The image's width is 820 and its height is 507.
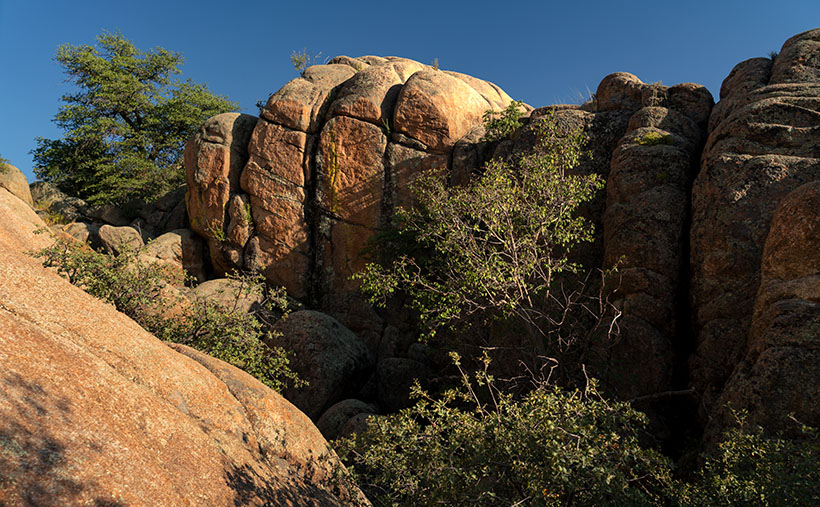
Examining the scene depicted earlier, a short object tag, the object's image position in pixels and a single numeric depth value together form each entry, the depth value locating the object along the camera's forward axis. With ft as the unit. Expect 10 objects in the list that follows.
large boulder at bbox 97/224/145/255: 75.20
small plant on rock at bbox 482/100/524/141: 62.80
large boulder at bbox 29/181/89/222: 89.61
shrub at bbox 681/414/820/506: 17.08
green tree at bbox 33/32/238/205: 90.33
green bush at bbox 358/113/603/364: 35.42
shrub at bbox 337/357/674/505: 17.61
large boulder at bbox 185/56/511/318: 69.21
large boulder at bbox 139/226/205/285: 75.77
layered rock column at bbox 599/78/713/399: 39.40
